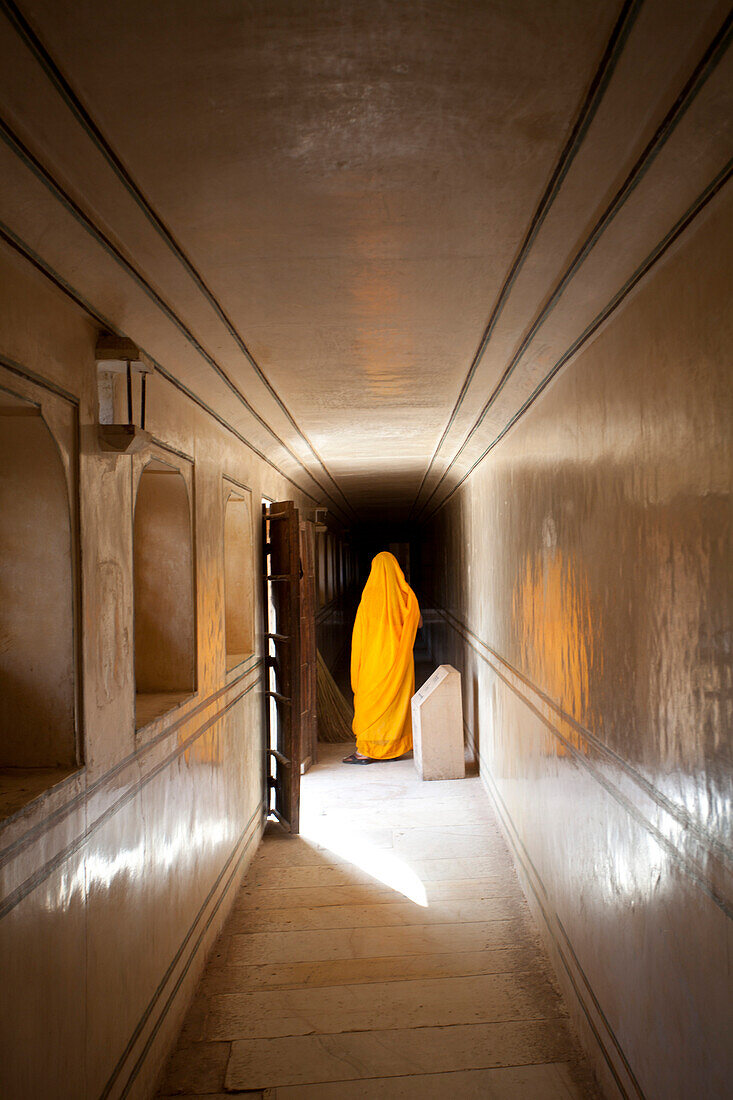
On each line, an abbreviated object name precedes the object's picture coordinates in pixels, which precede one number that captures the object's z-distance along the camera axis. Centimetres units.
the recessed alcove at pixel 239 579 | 555
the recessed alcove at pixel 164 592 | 394
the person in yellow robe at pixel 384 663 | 827
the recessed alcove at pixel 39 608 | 235
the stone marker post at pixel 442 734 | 732
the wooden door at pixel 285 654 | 573
